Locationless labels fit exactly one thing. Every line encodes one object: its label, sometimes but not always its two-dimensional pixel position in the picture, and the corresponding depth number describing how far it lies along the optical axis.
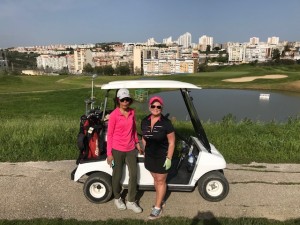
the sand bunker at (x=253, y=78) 48.76
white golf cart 3.44
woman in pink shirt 3.08
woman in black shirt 2.89
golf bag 3.50
